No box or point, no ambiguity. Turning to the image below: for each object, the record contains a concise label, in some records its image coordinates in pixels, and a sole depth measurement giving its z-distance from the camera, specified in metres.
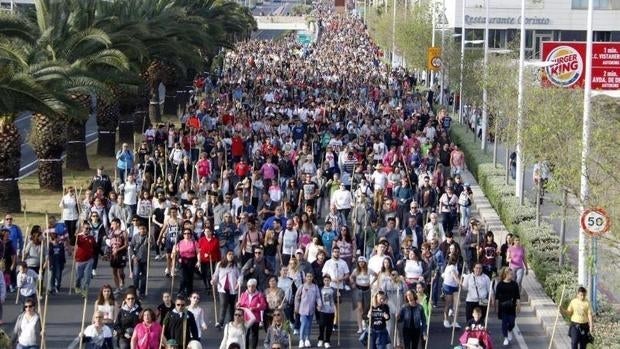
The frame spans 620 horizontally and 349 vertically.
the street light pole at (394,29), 78.11
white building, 78.88
